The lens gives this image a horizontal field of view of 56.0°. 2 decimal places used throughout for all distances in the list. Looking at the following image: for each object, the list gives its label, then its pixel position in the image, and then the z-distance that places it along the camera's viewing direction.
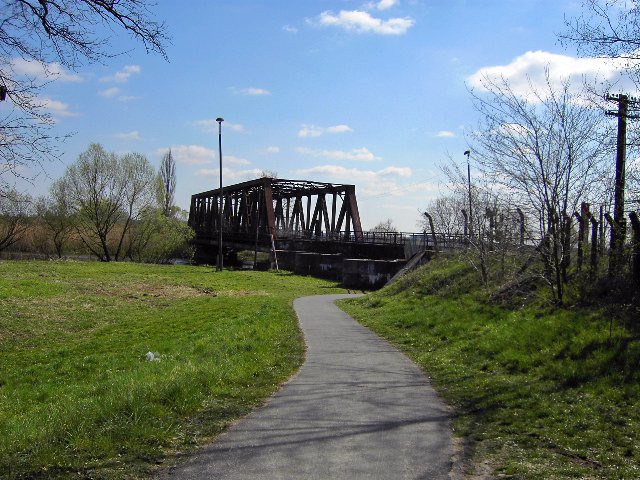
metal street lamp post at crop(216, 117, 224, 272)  43.25
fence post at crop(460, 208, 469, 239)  18.78
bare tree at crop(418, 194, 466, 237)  21.72
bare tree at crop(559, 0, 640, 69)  9.03
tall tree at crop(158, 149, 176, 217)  74.44
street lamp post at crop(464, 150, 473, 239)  17.18
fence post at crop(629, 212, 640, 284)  10.64
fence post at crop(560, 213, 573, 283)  12.34
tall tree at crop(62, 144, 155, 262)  54.88
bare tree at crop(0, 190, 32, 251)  55.94
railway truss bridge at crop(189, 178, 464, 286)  38.20
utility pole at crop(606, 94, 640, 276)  11.12
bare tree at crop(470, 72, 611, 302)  12.31
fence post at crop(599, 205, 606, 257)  12.05
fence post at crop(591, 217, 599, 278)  12.19
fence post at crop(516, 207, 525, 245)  12.91
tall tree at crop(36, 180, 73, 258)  55.72
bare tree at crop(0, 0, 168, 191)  7.99
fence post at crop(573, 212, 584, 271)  12.83
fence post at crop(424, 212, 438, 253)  25.14
